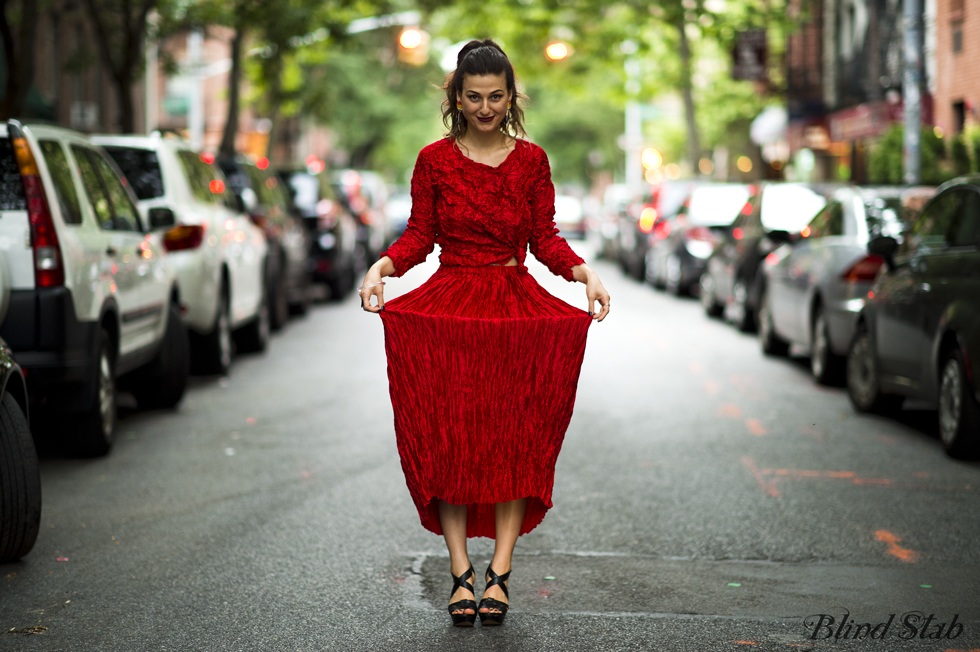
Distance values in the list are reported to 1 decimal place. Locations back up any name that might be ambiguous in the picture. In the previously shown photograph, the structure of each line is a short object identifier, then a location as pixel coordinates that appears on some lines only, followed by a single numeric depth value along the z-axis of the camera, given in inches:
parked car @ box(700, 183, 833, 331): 601.6
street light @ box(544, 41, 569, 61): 1160.8
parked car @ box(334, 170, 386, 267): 1039.0
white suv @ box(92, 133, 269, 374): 426.9
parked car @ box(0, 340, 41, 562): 215.8
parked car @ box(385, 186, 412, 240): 1610.5
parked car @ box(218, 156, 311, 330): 592.3
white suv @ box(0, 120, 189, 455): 286.5
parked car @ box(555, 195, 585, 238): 1892.0
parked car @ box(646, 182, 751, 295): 789.9
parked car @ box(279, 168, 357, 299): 757.9
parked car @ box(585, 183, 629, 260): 1219.4
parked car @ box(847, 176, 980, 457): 312.0
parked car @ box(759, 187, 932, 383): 423.8
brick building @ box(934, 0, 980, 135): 917.8
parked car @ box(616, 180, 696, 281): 892.6
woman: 187.2
